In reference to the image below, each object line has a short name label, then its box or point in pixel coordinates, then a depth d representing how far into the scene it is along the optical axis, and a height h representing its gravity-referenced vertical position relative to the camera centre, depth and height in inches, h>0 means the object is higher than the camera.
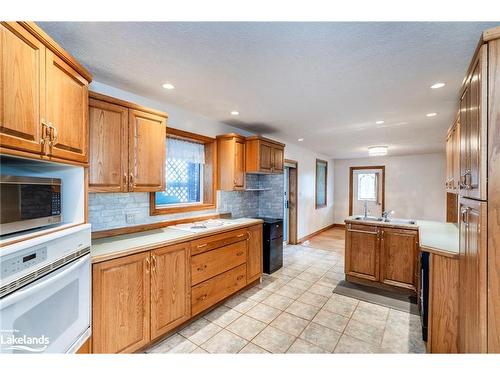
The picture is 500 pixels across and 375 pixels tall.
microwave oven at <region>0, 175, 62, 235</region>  40.1 -3.2
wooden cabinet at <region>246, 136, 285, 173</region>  135.1 +21.0
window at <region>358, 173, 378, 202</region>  279.1 +2.0
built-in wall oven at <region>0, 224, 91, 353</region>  36.6 -21.0
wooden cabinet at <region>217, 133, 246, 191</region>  130.3 +16.0
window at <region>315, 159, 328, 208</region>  258.5 +7.9
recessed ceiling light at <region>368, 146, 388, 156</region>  181.5 +31.9
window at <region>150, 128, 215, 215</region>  111.3 +7.0
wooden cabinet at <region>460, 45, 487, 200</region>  39.8 +11.6
